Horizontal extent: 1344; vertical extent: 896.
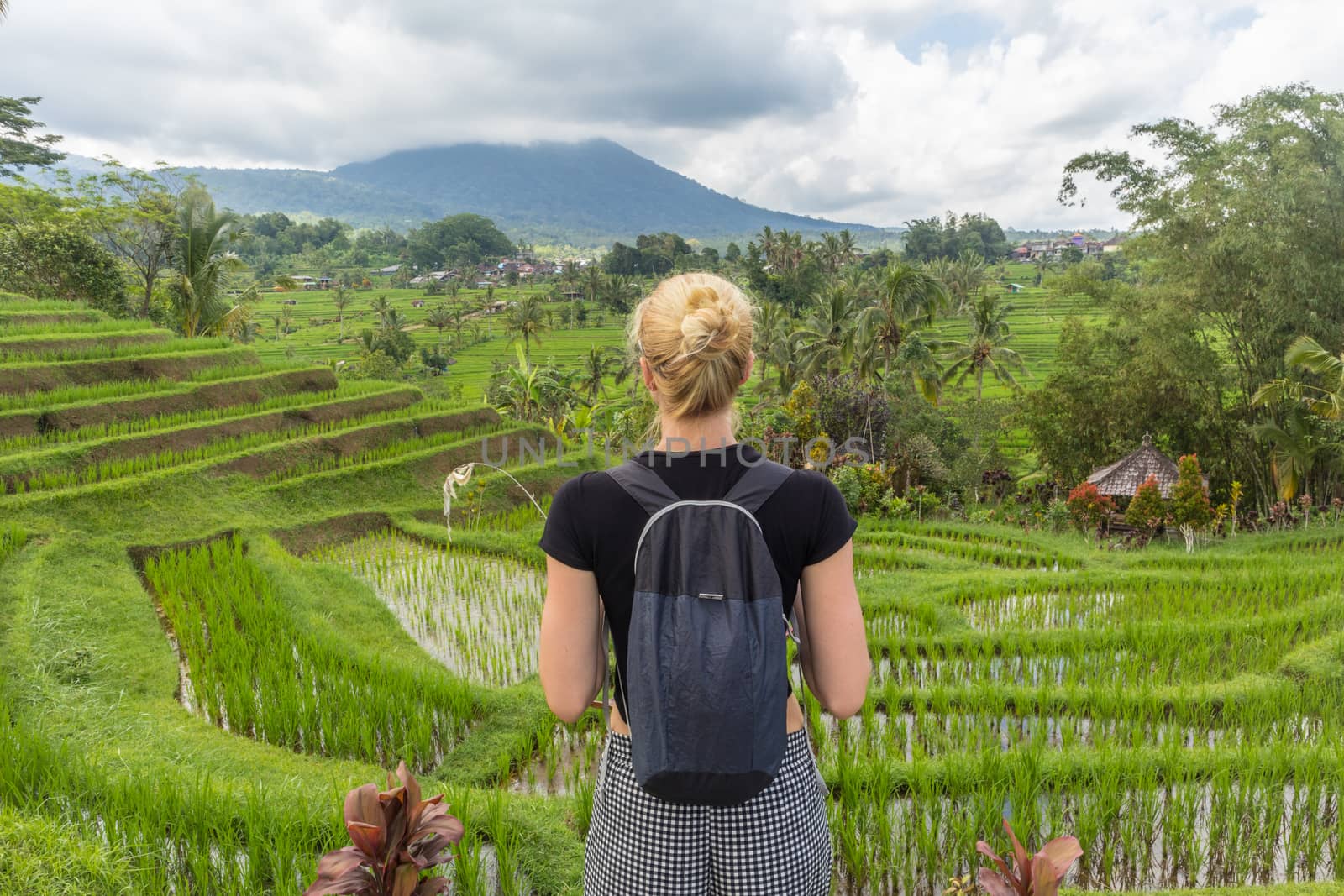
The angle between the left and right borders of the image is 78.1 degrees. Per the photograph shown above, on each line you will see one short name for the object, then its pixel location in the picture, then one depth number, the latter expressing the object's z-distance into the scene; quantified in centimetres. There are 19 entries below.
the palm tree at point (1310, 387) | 951
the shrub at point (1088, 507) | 1102
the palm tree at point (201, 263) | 1493
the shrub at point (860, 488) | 1154
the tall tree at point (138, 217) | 1831
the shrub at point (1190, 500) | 977
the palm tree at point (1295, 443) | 1158
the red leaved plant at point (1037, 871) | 164
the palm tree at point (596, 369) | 2666
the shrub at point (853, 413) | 1490
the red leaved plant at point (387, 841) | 174
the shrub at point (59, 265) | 1512
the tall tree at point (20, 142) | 2242
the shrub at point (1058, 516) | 1149
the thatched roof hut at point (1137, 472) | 1238
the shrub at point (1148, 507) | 1020
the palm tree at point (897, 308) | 1759
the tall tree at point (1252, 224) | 1066
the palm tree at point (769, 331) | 2388
